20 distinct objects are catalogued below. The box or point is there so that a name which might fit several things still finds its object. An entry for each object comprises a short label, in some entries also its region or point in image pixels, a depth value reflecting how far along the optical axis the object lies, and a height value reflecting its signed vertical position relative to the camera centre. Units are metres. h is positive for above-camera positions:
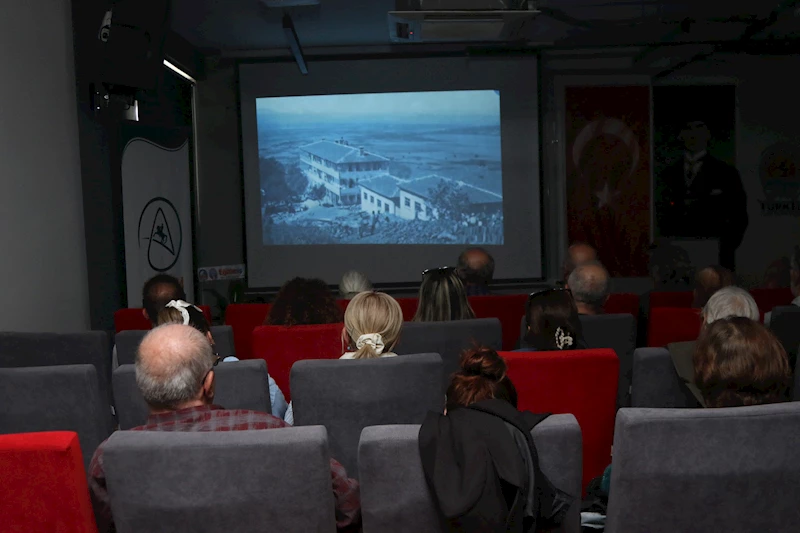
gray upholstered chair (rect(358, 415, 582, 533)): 1.92 -0.60
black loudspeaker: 5.34 +1.24
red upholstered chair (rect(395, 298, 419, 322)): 5.32 -0.57
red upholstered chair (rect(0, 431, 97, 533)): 1.85 -0.58
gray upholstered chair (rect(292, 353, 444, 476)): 2.86 -0.61
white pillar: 4.80 +0.34
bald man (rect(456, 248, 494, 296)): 5.68 -0.37
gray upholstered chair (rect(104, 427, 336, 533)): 1.85 -0.58
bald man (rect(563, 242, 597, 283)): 5.69 -0.29
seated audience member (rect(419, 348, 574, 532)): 1.85 -0.57
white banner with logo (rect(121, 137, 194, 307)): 6.39 +0.12
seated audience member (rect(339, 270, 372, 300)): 5.38 -0.41
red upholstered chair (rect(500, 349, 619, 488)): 3.02 -0.65
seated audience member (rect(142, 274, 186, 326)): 4.21 -0.35
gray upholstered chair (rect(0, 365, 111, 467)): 2.81 -0.59
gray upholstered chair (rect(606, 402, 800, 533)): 1.94 -0.62
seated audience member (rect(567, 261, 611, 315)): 4.29 -0.37
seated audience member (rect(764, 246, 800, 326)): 4.54 -0.36
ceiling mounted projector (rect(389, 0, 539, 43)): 5.99 +1.50
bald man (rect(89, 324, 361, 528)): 2.11 -0.45
